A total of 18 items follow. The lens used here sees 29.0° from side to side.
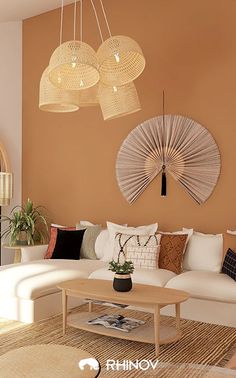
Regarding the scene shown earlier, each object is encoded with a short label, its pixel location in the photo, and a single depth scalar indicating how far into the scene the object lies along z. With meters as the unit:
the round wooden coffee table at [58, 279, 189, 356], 3.48
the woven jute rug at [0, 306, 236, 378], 3.21
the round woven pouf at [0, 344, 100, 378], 2.33
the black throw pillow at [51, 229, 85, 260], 5.30
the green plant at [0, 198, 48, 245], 6.10
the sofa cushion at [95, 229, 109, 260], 5.44
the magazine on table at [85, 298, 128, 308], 4.00
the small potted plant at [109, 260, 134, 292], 3.73
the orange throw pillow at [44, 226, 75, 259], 5.33
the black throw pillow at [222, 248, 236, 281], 4.32
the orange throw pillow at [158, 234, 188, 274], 4.82
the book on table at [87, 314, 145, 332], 3.73
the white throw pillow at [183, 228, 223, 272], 4.76
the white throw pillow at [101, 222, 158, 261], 5.20
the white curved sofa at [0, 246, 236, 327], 4.10
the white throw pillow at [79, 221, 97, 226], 5.78
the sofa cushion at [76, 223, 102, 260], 5.47
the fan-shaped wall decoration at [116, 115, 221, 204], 5.22
